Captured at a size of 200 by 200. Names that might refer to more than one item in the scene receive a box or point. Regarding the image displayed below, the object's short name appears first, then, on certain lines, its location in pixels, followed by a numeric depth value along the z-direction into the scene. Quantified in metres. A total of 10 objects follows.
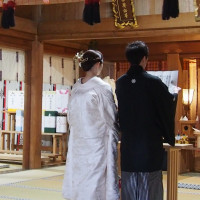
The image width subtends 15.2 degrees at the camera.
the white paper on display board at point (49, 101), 15.13
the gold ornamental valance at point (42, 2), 10.22
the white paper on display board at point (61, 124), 14.49
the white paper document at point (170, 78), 5.46
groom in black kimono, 4.78
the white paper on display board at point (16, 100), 15.36
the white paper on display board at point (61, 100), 15.00
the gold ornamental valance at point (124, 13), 11.33
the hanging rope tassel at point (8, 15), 10.71
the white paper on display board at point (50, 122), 14.58
